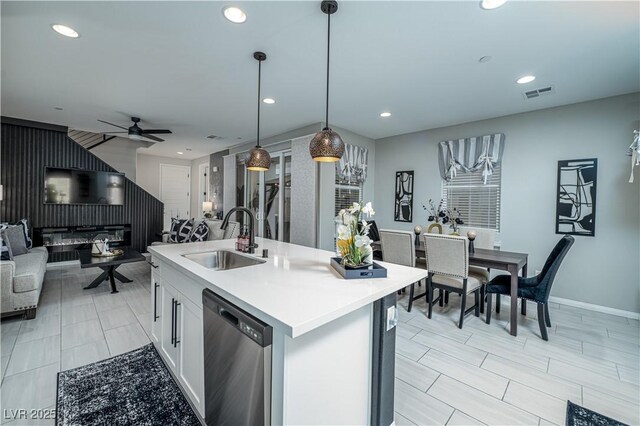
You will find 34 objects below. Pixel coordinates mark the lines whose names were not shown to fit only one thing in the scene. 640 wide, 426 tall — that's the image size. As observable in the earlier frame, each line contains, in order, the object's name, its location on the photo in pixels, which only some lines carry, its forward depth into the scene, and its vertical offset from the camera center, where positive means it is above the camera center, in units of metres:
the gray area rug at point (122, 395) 1.64 -1.27
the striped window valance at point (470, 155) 4.08 +0.89
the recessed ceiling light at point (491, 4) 1.80 +1.38
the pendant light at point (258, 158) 2.53 +0.46
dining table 2.72 -0.53
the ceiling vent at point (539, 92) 3.12 +1.41
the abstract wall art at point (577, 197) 3.39 +0.20
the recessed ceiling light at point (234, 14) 1.93 +1.40
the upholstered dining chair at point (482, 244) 3.20 -0.44
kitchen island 1.03 -0.58
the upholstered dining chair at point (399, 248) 3.21 -0.46
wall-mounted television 5.07 +0.35
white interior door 7.98 +0.46
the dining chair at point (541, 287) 2.58 -0.77
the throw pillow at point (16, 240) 3.73 -0.51
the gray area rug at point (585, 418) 1.66 -1.28
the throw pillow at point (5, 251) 2.97 -0.53
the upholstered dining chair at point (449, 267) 2.82 -0.61
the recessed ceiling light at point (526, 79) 2.84 +1.41
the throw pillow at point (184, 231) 5.28 -0.49
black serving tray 1.48 -0.34
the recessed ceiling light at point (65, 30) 2.15 +1.40
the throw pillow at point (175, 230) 5.37 -0.48
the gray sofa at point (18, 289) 2.76 -0.89
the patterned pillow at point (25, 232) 4.03 -0.44
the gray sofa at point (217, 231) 5.08 -0.45
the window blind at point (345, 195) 5.02 +0.27
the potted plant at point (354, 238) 1.53 -0.16
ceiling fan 4.41 +1.21
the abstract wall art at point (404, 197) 5.07 +0.24
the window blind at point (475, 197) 4.16 +0.22
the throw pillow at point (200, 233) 5.15 -0.51
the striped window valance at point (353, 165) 4.86 +0.80
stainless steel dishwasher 1.05 -0.68
